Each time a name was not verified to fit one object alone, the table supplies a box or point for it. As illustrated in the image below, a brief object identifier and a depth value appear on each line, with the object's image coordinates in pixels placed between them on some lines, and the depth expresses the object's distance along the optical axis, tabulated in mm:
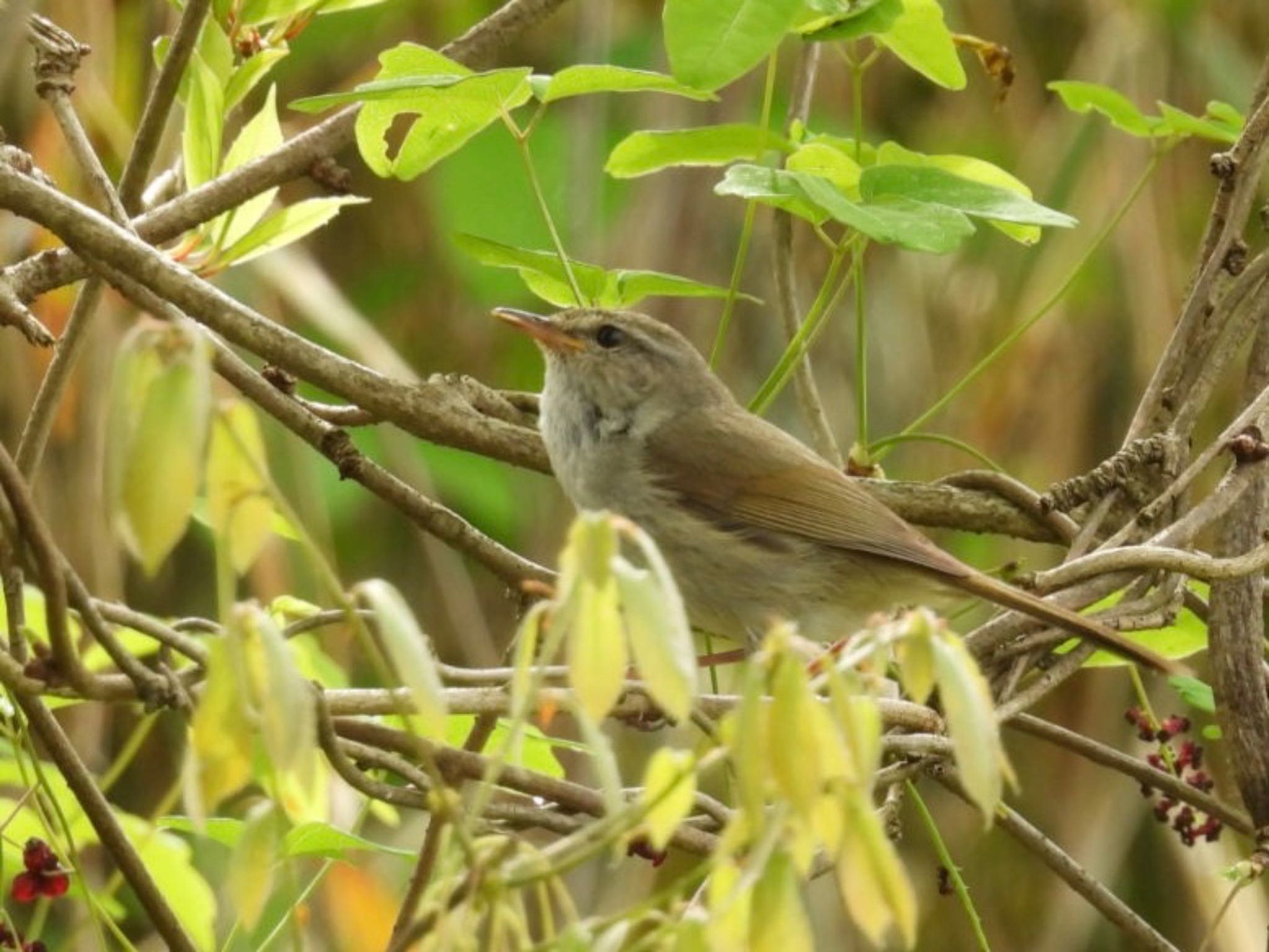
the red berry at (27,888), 4969
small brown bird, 7551
